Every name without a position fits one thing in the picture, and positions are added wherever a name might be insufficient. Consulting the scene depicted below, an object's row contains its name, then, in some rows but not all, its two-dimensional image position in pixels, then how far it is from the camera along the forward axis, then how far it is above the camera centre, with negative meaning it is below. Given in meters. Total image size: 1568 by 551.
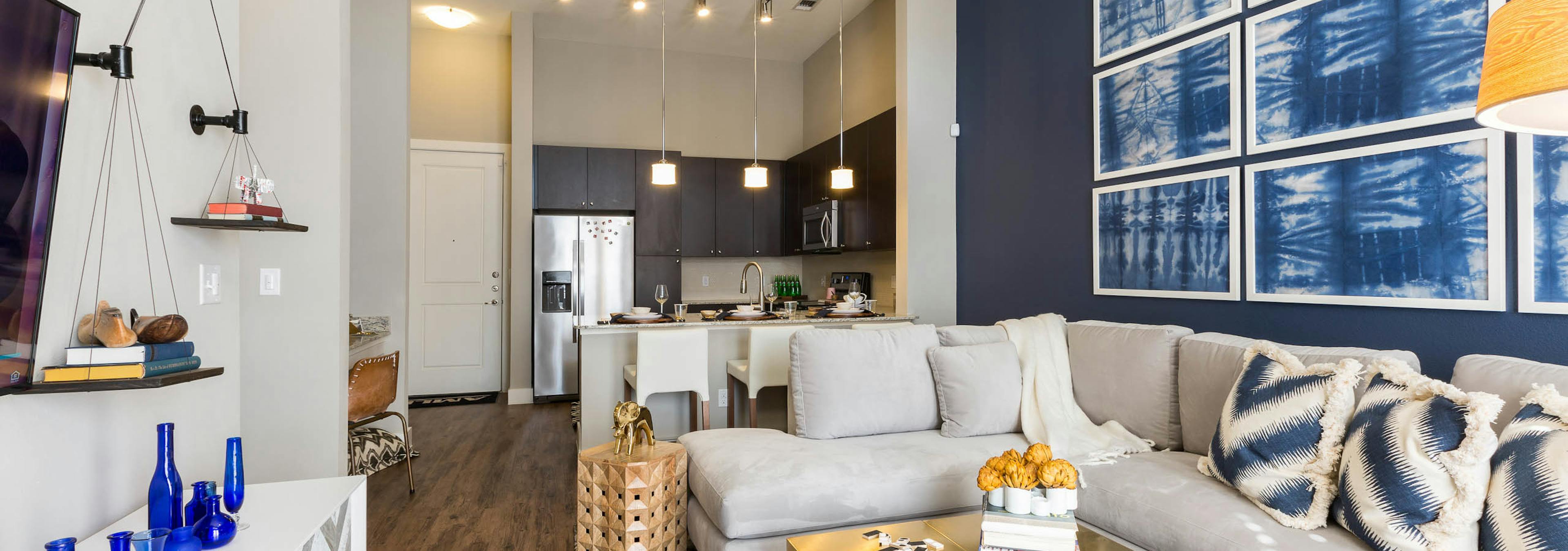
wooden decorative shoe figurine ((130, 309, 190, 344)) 1.49 -0.10
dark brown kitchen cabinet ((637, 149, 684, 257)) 6.08 +0.55
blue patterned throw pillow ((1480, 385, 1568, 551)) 1.38 -0.41
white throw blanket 2.55 -0.49
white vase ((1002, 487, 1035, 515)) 1.59 -0.49
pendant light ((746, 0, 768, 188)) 4.72 +0.68
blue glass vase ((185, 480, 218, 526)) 1.49 -0.46
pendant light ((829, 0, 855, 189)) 4.66 +0.65
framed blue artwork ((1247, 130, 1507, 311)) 2.13 +0.17
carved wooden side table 2.27 -0.71
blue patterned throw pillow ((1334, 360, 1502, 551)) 1.51 -0.42
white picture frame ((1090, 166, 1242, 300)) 2.84 +0.18
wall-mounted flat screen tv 1.20 +0.22
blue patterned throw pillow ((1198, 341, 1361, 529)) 1.82 -0.42
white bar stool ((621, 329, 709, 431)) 3.44 -0.41
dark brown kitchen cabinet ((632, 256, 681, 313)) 6.06 +0.02
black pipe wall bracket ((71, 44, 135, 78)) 1.38 +0.42
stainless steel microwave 5.47 +0.41
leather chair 3.26 -0.51
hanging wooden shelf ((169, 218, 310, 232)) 1.80 +0.15
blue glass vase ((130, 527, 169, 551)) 1.27 -0.46
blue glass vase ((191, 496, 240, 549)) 1.42 -0.49
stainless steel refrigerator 5.73 -0.05
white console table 1.47 -0.53
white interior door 5.95 +0.08
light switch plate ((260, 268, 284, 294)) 2.55 +0.00
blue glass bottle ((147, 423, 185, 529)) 1.41 -0.41
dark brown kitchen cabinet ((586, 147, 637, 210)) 5.93 +0.83
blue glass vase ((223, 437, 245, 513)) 1.55 -0.43
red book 1.92 +0.19
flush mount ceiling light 5.48 +2.04
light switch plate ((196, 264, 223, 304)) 1.92 -0.01
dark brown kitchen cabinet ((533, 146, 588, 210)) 5.79 +0.83
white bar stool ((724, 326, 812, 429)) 3.56 -0.40
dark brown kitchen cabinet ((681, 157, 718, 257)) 6.31 +0.64
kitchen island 3.74 -0.49
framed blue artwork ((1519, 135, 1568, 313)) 1.96 +0.15
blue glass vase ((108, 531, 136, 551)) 1.21 -0.44
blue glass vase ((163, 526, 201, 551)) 1.37 -0.50
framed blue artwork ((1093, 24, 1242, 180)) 2.88 +0.74
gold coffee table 1.71 -0.63
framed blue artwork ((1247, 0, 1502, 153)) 2.16 +0.70
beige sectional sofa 1.86 -0.61
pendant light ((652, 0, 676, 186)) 4.64 +0.69
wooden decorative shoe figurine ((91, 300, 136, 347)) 1.41 -0.10
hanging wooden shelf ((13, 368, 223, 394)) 1.28 -0.20
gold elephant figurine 2.36 -0.47
